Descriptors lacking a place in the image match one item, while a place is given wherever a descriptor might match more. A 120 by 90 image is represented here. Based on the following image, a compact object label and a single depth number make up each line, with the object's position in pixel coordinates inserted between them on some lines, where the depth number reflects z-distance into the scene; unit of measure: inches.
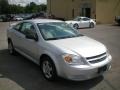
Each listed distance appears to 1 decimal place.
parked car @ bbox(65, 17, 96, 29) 492.3
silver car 111.6
